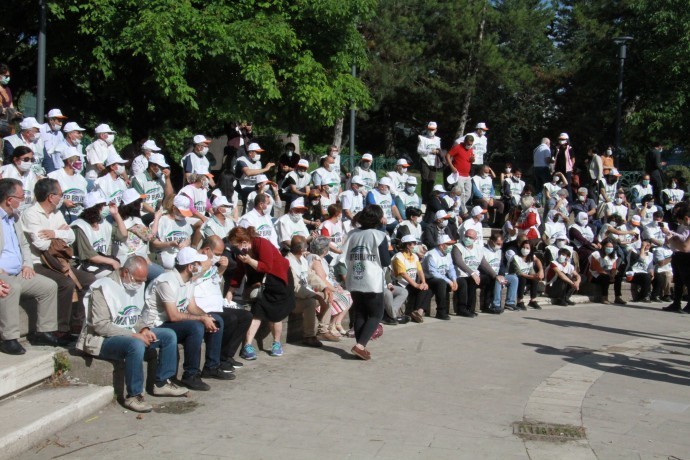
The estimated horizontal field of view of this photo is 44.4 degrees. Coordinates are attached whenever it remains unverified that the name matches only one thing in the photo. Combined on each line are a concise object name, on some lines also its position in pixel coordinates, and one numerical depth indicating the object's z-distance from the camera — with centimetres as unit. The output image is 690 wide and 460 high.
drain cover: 744
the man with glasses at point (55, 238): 825
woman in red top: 974
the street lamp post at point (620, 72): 2211
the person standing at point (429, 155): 1756
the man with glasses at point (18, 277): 756
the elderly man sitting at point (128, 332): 757
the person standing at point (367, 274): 1002
